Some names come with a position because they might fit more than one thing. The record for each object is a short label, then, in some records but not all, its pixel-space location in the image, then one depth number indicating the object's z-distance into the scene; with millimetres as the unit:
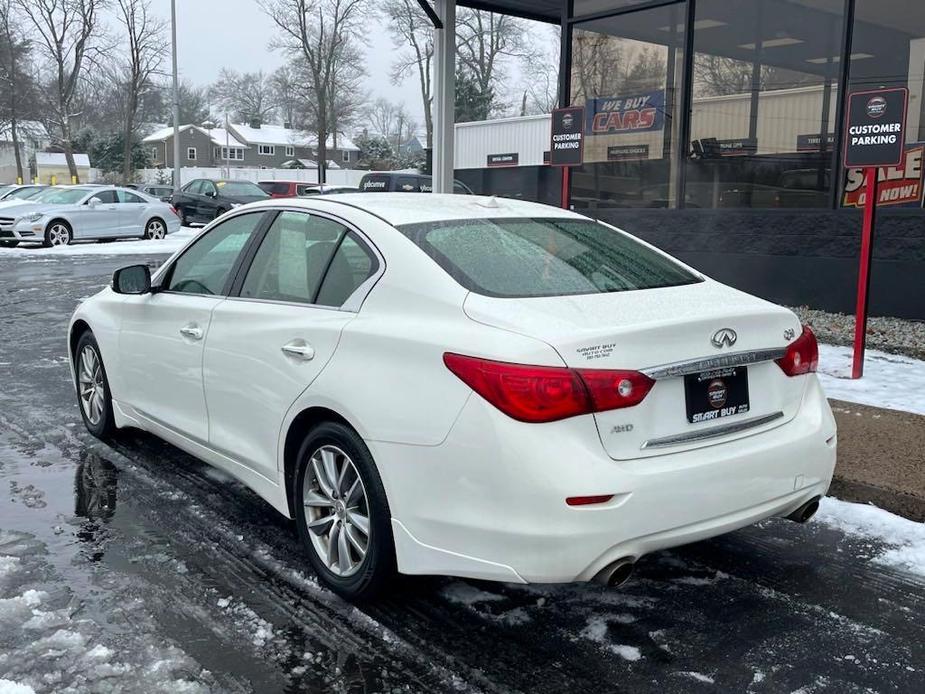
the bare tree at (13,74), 53781
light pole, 35078
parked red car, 37106
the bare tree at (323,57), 52219
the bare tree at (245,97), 92312
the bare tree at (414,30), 52438
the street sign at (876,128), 6984
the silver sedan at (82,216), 22578
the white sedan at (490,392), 3018
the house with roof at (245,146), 92625
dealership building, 10305
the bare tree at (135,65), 55031
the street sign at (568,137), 10039
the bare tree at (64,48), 53781
